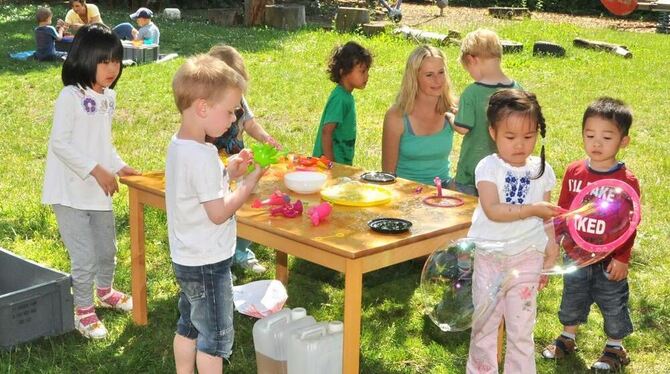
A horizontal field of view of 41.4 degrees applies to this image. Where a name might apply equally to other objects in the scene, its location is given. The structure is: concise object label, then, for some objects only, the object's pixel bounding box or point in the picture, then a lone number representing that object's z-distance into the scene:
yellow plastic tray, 4.27
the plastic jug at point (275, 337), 4.14
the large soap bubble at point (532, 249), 3.66
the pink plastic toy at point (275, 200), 4.18
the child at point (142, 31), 13.71
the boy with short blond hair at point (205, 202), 3.52
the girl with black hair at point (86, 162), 4.54
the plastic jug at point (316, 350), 3.92
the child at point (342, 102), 5.71
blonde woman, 5.56
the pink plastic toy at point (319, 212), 3.96
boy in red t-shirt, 4.09
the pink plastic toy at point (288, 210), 4.07
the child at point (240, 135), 5.07
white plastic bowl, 4.46
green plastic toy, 3.64
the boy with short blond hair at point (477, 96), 5.19
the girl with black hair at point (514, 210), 3.73
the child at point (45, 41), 13.25
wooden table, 3.68
